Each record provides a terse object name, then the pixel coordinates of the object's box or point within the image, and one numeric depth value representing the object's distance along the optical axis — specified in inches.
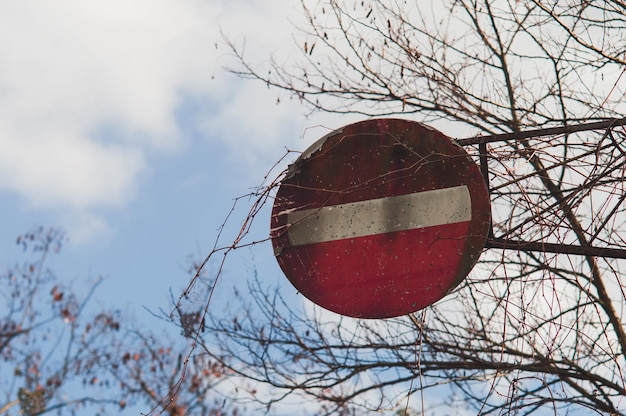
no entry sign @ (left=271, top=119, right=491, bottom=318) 300.8
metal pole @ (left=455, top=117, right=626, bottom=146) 301.0
